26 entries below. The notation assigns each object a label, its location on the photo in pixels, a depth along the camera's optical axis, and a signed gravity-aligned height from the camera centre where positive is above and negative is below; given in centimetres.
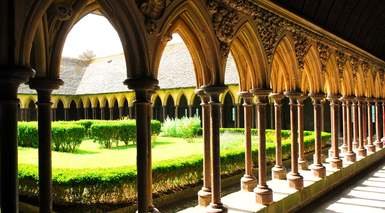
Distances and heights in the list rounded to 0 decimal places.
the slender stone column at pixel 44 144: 379 -35
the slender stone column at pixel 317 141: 817 -82
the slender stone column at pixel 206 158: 547 -75
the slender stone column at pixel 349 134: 1054 -87
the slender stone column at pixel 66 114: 2975 -39
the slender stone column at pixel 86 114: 3023 -42
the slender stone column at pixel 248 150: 653 -76
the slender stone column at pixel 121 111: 2633 -23
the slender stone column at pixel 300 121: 791 -33
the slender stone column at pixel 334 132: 935 -70
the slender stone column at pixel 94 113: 2972 -35
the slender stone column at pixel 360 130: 1168 -84
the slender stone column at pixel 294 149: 701 -87
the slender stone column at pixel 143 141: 402 -36
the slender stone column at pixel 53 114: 2754 -35
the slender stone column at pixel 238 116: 2209 -57
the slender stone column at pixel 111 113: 2753 -34
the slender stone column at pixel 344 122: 1111 -51
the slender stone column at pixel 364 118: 1255 -49
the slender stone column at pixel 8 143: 272 -25
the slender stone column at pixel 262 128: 626 -38
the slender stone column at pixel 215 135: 512 -39
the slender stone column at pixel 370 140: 1271 -127
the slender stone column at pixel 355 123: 1199 -59
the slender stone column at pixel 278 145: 742 -78
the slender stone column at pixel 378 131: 1365 -100
